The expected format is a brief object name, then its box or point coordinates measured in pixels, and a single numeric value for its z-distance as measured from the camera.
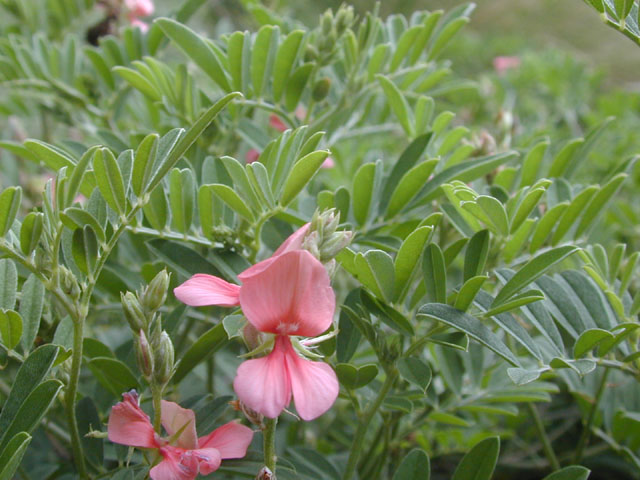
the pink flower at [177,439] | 0.09
